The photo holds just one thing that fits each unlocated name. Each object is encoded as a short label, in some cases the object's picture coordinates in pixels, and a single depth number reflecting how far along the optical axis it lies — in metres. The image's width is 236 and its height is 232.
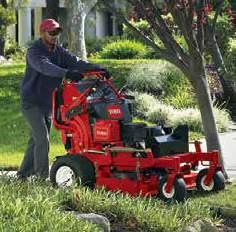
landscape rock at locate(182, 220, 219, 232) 6.59
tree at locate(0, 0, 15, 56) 27.75
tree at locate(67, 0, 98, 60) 21.77
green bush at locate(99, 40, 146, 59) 27.93
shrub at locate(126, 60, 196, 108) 18.31
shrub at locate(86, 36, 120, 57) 35.53
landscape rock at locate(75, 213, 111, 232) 6.20
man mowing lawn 8.83
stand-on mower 8.43
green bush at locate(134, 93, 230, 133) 16.12
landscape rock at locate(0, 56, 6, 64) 28.29
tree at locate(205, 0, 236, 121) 9.48
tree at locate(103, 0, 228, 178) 8.99
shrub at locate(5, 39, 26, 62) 31.82
